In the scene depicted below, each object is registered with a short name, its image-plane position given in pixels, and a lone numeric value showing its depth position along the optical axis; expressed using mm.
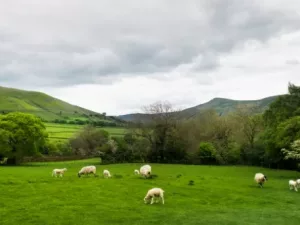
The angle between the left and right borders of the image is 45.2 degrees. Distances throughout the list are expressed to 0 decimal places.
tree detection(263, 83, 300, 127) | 61250
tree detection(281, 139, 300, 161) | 39969
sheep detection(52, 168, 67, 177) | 41562
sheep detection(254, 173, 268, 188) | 37062
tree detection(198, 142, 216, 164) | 82500
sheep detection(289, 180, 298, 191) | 35762
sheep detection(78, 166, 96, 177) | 40156
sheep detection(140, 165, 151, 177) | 40188
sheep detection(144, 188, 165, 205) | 25156
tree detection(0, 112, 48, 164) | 74312
